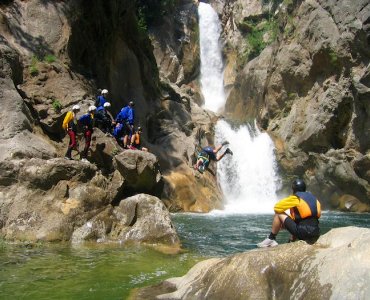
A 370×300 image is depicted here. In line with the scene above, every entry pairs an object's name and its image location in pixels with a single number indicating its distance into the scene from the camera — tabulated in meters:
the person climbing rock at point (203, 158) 22.03
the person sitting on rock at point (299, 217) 6.59
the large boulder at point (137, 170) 12.57
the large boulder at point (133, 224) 10.71
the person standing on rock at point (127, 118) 16.31
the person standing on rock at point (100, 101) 14.85
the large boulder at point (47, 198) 10.36
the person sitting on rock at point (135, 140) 16.31
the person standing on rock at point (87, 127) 13.06
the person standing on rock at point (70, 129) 12.71
